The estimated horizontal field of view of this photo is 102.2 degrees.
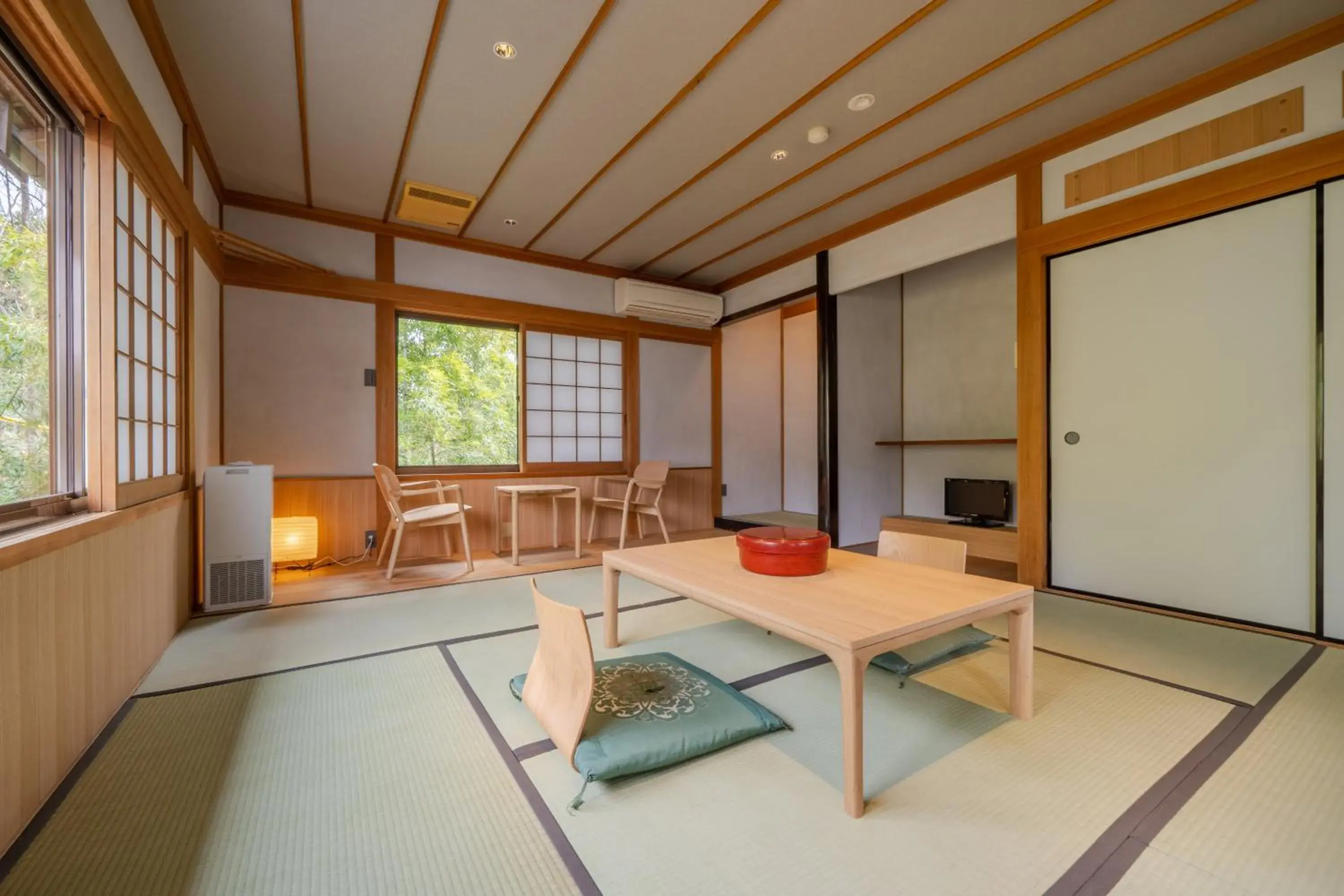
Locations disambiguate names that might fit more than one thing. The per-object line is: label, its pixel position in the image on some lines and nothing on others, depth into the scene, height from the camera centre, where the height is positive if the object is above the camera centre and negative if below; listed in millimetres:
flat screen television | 4086 -429
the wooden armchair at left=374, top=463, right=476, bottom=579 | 3572 -454
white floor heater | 2957 -503
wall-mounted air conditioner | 5316 +1446
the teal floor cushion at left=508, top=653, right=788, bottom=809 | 1435 -811
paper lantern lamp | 3738 -649
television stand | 3807 -653
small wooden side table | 4160 -441
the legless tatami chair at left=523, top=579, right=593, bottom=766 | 1387 -642
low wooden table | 1283 -456
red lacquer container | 1873 -370
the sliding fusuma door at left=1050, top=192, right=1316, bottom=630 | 2488 +160
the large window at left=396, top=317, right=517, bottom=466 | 5352 +536
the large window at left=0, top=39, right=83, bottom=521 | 1464 +418
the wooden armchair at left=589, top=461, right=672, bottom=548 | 4734 -447
